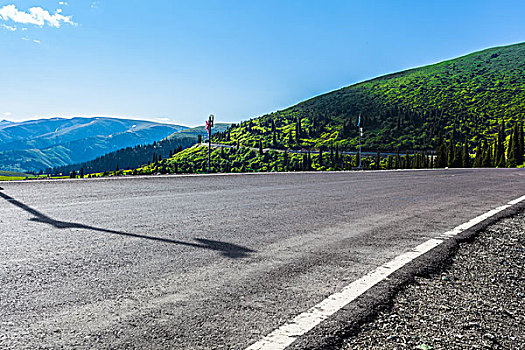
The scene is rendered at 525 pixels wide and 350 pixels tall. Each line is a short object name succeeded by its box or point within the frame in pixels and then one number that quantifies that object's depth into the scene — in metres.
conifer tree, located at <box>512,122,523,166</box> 93.99
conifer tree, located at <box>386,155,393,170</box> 112.62
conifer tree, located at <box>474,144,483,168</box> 93.60
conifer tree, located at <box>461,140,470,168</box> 92.07
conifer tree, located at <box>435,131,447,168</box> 95.47
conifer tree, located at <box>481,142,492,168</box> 91.56
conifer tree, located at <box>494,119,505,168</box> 95.31
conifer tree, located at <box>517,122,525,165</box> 94.88
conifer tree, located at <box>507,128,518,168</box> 88.38
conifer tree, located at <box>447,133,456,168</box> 94.11
